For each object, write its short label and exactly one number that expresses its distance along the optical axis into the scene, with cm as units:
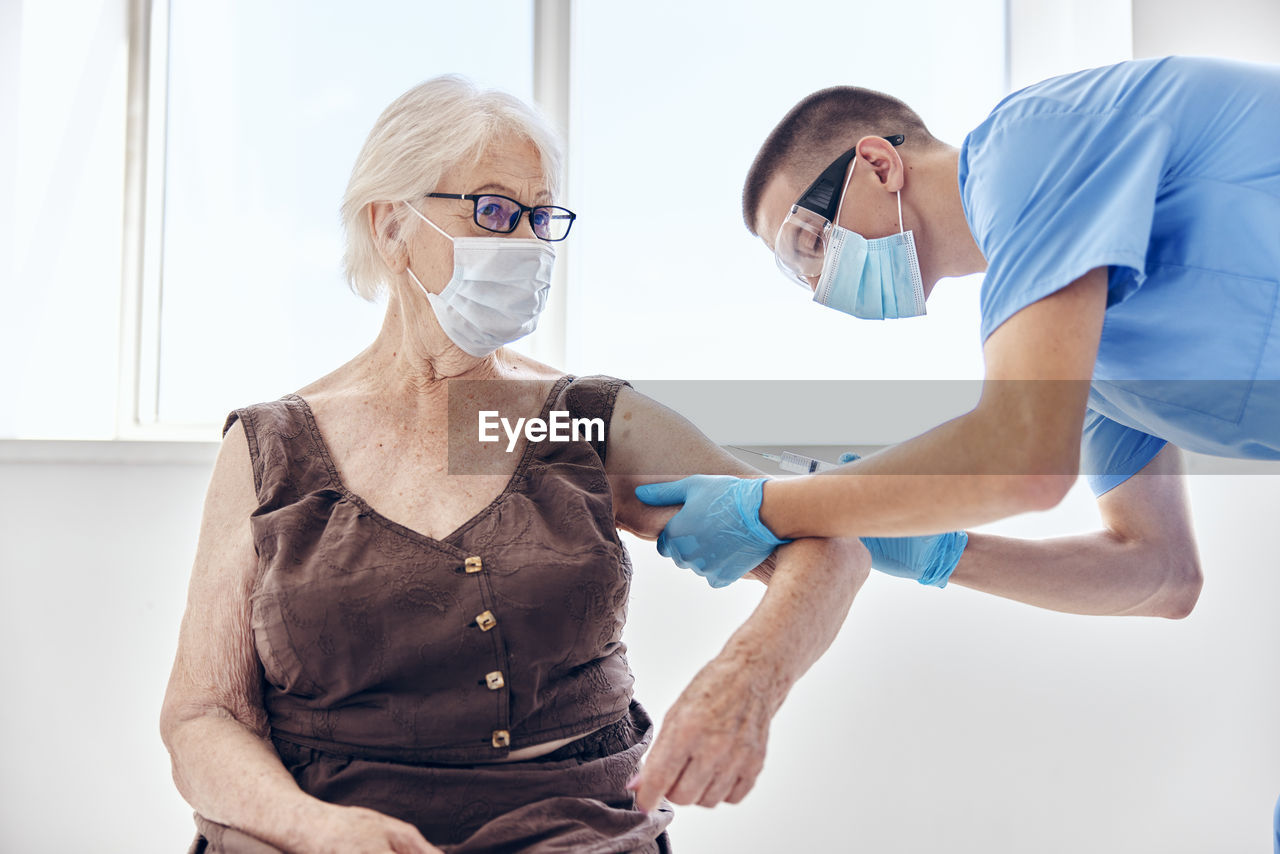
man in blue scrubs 89
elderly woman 104
